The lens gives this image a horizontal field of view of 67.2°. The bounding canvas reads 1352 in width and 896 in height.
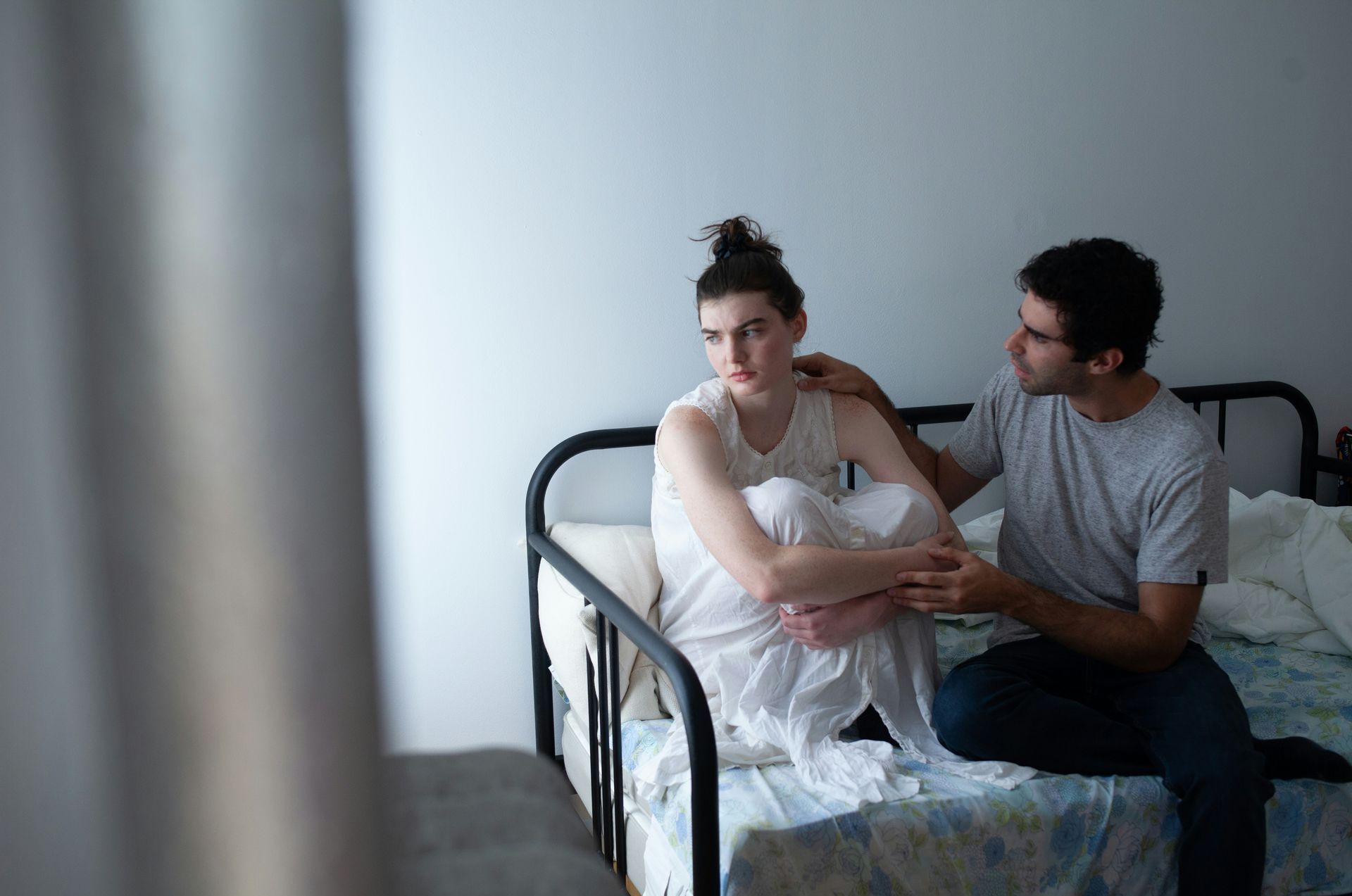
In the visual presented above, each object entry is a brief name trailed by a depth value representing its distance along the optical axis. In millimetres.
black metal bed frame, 1125
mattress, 1613
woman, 1492
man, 1471
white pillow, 1711
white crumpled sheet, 2072
